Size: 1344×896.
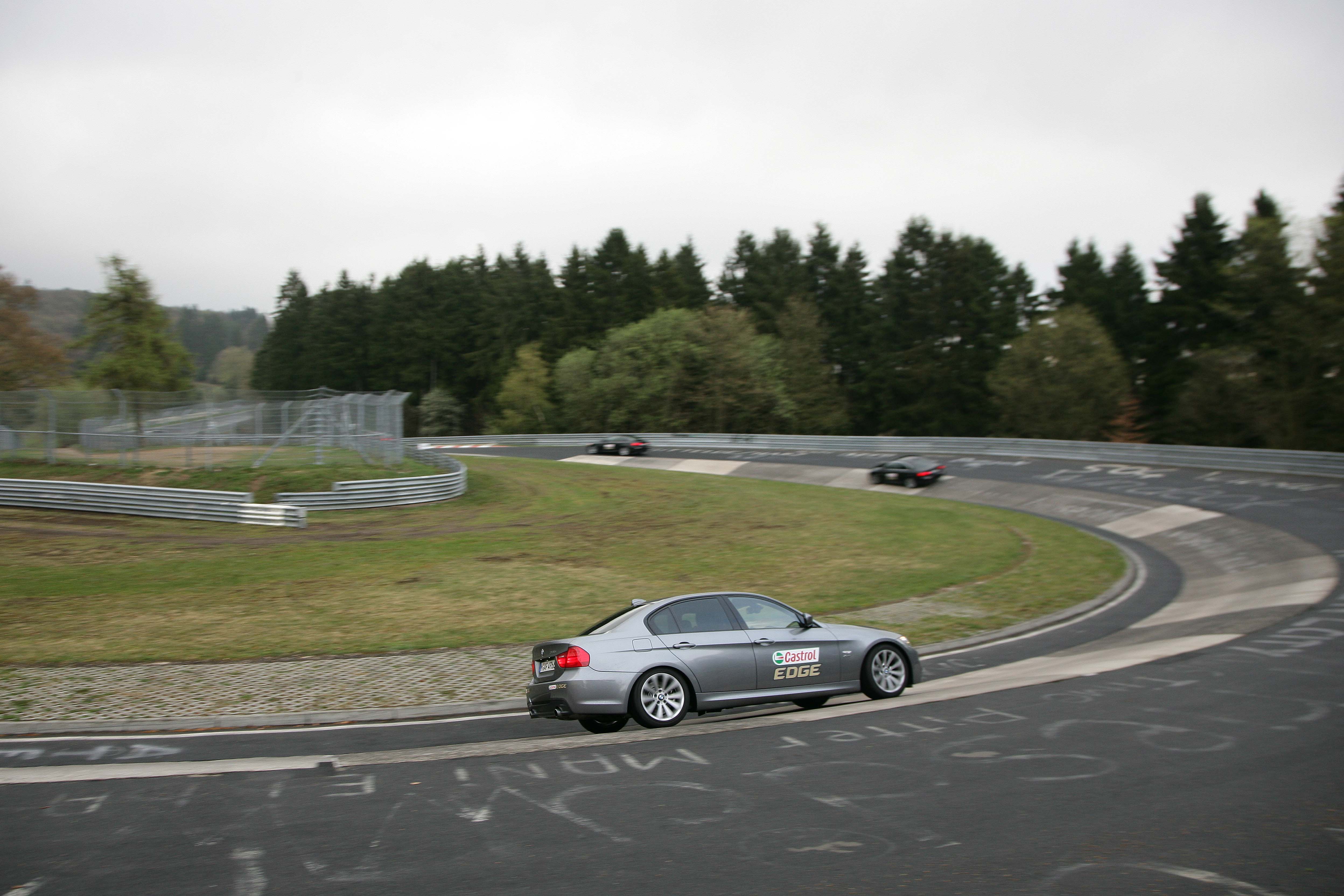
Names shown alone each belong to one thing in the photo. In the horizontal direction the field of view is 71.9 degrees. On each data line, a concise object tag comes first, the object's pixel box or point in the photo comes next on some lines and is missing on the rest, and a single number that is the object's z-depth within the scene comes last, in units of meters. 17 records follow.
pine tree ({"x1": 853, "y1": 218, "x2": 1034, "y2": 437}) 73.31
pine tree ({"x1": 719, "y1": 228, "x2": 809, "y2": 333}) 86.06
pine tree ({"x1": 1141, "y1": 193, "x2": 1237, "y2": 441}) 65.12
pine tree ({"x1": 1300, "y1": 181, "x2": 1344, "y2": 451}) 49.28
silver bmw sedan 8.66
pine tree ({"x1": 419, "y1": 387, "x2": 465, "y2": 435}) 93.19
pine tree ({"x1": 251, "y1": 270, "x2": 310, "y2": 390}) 115.94
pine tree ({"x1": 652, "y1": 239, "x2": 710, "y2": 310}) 88.81
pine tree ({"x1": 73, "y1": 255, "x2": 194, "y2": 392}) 43.94
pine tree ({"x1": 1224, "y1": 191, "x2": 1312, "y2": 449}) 52.44
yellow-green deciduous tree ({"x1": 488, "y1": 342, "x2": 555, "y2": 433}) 85.50
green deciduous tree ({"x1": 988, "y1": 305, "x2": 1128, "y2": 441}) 64.38
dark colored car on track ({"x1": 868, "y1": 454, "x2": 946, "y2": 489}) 35.38
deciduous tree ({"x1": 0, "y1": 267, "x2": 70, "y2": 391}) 55.53
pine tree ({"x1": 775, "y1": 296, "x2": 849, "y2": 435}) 77.56
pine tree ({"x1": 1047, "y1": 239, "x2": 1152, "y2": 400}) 75.12
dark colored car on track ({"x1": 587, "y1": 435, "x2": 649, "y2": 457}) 50.59
